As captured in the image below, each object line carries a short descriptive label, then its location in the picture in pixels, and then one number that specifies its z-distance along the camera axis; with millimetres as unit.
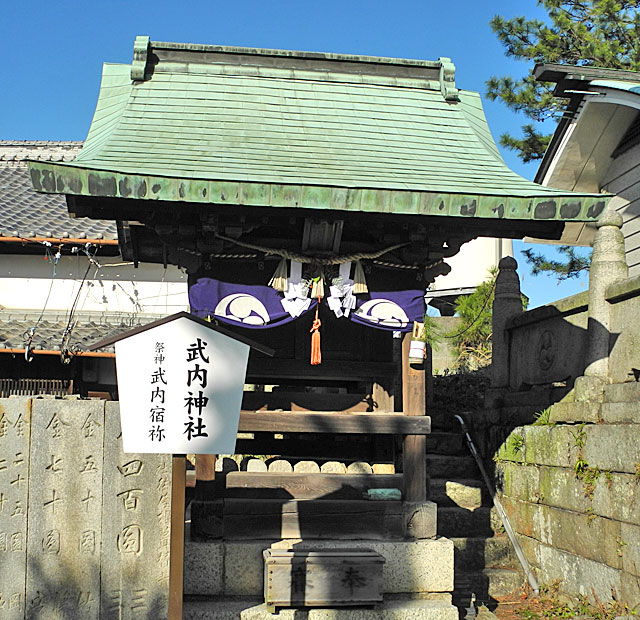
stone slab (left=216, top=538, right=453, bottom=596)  8148
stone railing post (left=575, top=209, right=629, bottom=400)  8836
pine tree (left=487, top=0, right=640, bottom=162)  17641
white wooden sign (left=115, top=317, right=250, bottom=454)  6027
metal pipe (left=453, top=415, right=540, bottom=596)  9391
